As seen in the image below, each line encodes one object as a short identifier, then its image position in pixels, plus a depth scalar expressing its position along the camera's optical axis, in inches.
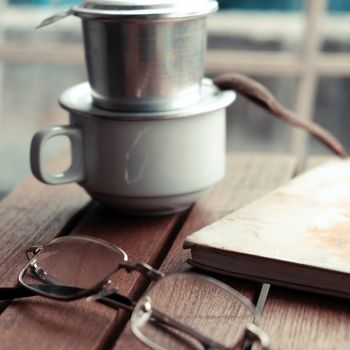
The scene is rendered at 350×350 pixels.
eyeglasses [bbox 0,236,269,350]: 18.9
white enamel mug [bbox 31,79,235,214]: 22.8
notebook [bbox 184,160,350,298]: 20.2
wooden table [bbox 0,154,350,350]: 19.2
